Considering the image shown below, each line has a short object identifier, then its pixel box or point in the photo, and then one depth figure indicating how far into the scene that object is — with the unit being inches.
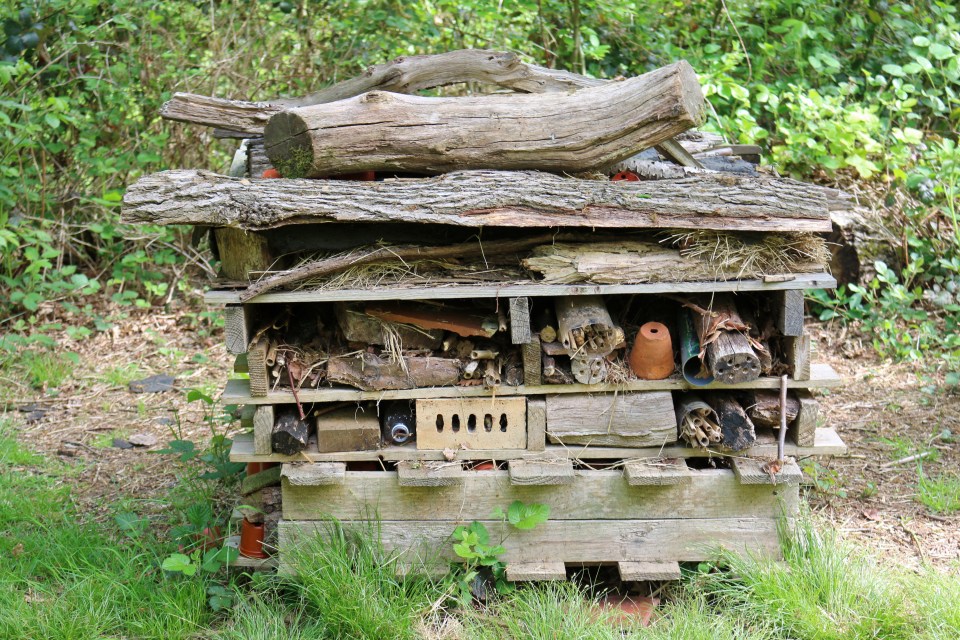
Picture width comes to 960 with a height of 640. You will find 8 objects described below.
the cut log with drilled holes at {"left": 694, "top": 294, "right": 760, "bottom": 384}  131.0
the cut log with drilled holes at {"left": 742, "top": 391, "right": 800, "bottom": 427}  140.8
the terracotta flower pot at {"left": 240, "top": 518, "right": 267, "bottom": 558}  151.3
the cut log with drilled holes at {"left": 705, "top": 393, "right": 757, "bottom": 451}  138.5
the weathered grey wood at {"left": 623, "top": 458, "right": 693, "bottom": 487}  138.5
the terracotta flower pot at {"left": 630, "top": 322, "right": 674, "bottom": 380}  136.8
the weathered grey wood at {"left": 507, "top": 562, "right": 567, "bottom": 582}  142.3
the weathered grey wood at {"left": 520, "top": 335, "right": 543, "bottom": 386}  136.7
